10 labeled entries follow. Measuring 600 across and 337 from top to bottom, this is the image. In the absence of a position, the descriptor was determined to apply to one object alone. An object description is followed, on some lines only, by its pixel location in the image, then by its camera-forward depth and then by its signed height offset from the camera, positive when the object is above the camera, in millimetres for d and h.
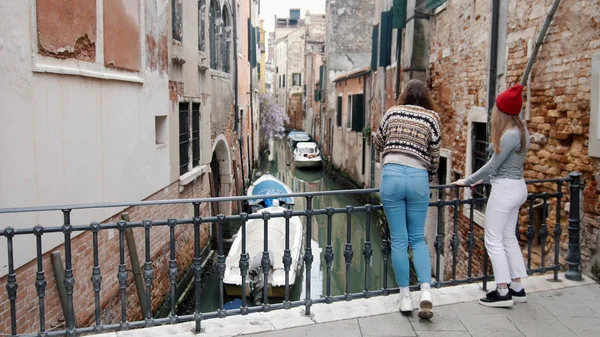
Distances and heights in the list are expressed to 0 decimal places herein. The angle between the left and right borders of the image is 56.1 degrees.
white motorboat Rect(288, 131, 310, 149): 33462 -1129
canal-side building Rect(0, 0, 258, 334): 4340 -105
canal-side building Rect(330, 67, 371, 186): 18547 -63
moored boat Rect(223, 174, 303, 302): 9008 -2330
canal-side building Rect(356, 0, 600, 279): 4844 +427
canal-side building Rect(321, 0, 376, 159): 27562 +4003
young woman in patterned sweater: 3312 -326
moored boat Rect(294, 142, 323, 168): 26766 -1749
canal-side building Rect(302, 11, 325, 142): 36281 +3552
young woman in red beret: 3566 -460
